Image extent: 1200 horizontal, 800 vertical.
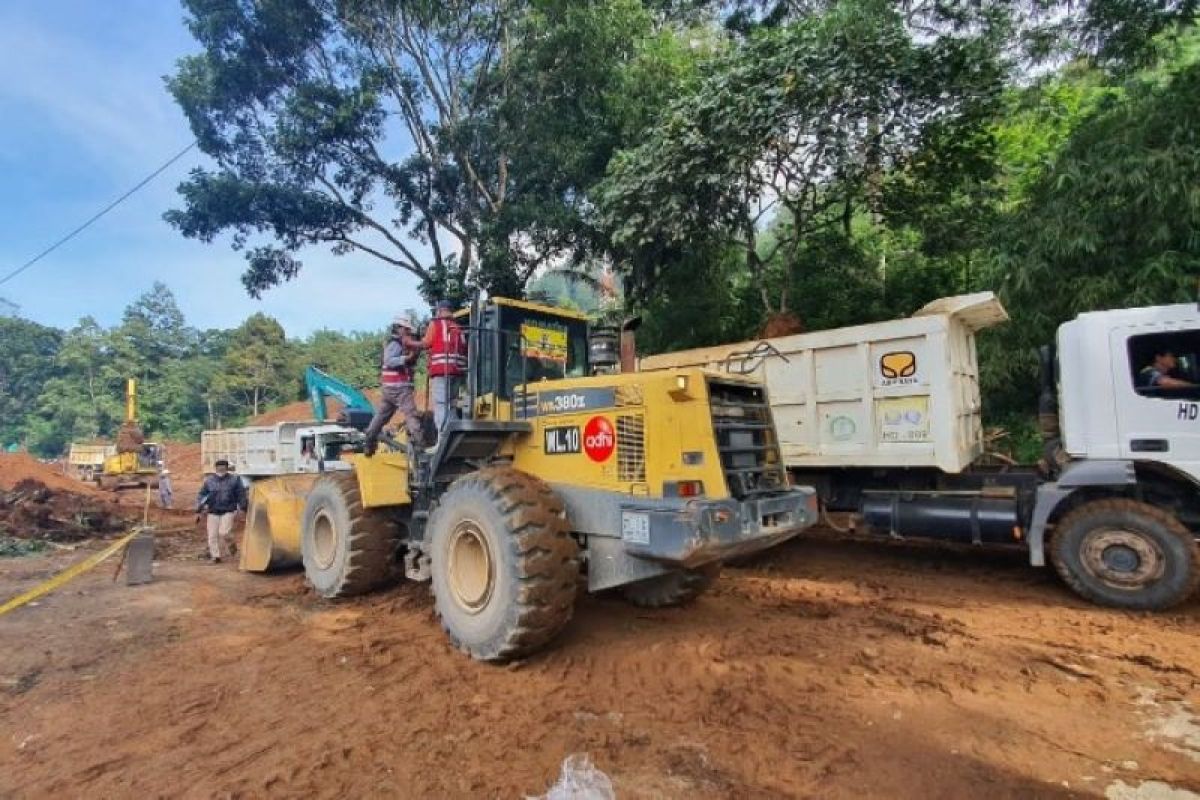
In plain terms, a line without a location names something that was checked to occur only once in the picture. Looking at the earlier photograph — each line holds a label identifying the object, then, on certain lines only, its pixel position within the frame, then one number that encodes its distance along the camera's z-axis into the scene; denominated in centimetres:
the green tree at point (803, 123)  855
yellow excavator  2044
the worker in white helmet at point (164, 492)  1703
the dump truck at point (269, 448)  1256
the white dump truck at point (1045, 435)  534
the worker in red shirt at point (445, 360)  536
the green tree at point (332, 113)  1231
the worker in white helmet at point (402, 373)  576
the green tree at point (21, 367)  5834
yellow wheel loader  413
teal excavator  993
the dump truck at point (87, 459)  2730
